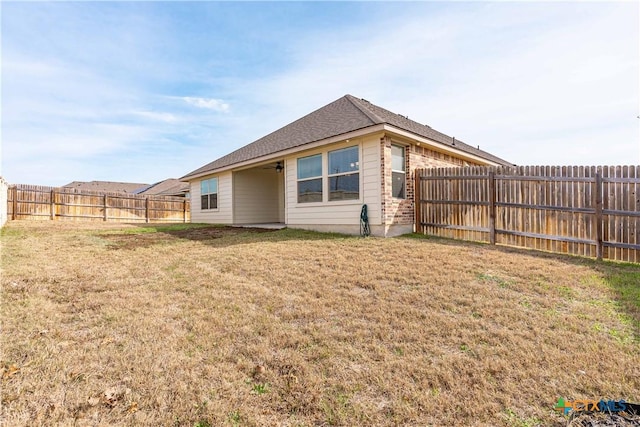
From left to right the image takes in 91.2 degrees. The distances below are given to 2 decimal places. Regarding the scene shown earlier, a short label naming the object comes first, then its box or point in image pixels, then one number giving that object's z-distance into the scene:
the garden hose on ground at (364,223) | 8.79
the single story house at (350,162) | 8.59
